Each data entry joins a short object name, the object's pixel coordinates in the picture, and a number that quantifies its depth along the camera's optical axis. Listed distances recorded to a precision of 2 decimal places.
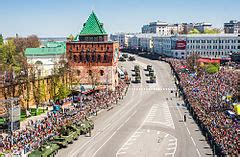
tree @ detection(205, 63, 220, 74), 98.69
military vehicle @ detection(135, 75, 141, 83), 93.41
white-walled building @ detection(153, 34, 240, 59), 139.50
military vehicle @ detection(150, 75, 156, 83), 93.44
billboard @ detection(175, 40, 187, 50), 142.25
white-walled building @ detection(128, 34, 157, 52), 186.95
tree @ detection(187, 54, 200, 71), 103.44
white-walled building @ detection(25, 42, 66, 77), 84.81
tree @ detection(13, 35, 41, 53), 145.55
